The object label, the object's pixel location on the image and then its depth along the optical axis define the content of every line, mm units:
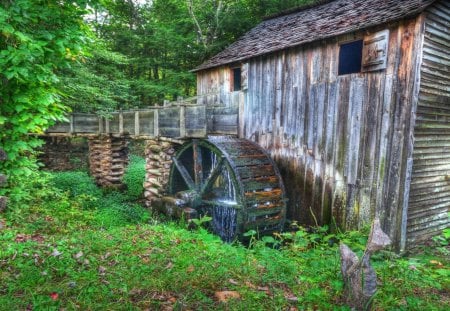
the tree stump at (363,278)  2680
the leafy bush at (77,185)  11041
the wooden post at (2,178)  2794
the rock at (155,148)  9956
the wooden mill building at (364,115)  5648
